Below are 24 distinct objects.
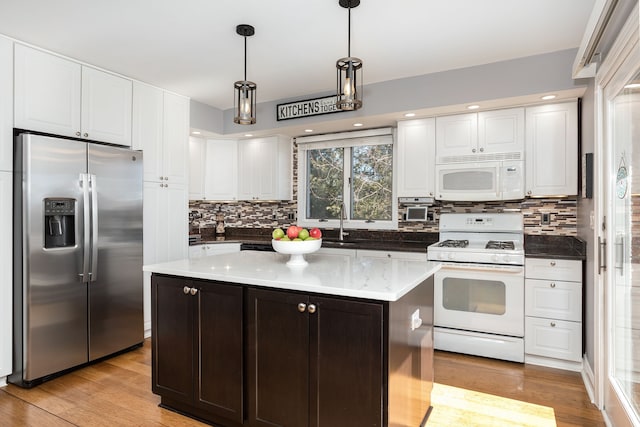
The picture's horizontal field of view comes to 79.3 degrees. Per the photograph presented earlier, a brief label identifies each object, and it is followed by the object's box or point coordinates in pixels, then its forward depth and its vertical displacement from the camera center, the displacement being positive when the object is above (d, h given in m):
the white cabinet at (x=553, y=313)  3.05 -0.81
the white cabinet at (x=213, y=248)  4.43 -0.43
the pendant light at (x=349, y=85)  2.10 +0.70
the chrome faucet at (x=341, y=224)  4.54 -0.14
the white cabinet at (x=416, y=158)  3.87 +0.56
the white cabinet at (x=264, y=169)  4.90 +0.56
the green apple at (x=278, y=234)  2.35 -0.13
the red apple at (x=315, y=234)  2.40 -0.14
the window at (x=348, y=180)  4.50 +0.39
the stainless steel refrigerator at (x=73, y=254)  2.77 -0.33
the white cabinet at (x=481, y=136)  3.49 +0.72
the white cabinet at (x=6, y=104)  2.72 +0.76
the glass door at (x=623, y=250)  1.88 -0.20
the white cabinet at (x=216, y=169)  4.95 +0.56
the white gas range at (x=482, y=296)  3.24 -0.73
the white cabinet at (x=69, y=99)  2.85 +0.92
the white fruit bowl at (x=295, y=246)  2.28 -0.20
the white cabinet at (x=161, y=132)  3.71 +0.81
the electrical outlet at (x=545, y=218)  3.66 -0.05
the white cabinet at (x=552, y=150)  3.30 +0.54
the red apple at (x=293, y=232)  2.37 -0.12
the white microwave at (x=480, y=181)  3.50 +0.30
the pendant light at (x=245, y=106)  2.39 +0.67
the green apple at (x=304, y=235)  2.35 -0.14
